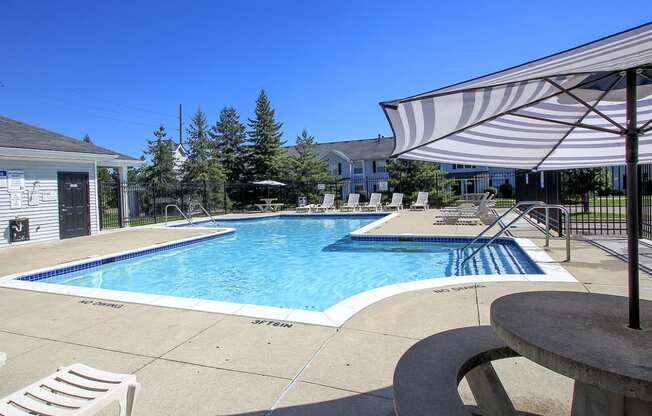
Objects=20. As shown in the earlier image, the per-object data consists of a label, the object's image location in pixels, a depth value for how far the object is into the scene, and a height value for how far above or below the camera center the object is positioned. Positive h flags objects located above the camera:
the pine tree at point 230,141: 34.00 +5.64
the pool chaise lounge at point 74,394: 1.97 -0.98
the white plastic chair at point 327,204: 22.64 -0.06
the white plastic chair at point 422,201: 21.69 -0.01
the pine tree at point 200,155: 26.97 +3.82
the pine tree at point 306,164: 26.41 +2.66
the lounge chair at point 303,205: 22.73 -0.09
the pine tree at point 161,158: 28.58 +3.51
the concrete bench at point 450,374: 1.71 -0.87
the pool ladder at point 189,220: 17.69 -0.63
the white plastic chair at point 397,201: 22.08 +0.02
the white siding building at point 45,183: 11.45 +0.82
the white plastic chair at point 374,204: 22.07 -0.12
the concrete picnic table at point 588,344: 1.47 -0.63
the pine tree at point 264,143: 31.91 +5.14
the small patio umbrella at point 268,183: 24.52 +1.31
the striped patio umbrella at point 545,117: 1.92 +0.58
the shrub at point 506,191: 35.31 +0.74
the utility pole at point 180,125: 36.85 +7.51
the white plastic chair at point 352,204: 22.09 -0.09
